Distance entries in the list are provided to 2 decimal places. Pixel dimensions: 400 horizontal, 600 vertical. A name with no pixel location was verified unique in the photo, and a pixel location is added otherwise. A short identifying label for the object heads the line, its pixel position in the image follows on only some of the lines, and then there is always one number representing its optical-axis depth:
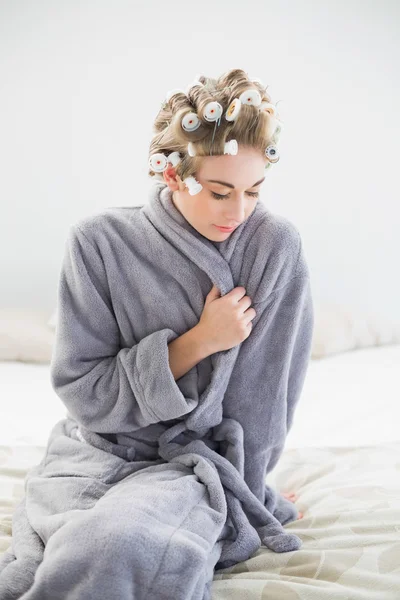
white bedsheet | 2.09
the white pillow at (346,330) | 2.77
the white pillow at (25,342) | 2.65
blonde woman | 1.35
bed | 1.35
